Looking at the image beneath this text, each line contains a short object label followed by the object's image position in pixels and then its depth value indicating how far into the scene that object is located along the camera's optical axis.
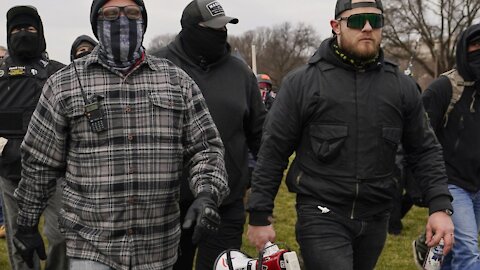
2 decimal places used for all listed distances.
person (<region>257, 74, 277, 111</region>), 9.00
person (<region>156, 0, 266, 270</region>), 3.91
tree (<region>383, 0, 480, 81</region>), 40.84
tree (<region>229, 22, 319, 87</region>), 63.16
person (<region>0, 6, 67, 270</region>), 4.59
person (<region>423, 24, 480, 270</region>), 4.19
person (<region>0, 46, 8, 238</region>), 7.14
